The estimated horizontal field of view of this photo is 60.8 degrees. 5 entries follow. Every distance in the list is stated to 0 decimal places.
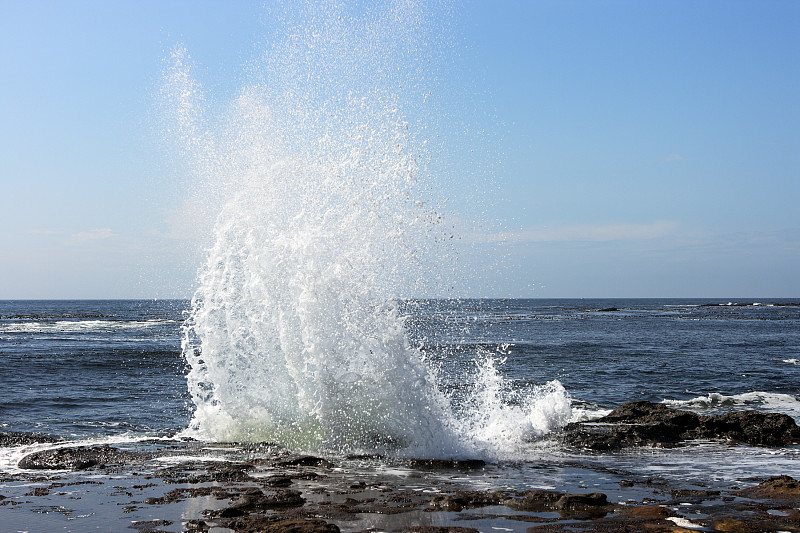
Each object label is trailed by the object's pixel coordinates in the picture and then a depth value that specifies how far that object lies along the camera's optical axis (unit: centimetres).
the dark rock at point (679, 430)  1250
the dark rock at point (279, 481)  897
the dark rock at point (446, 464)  1044
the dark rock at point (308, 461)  1038
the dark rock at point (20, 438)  1238
